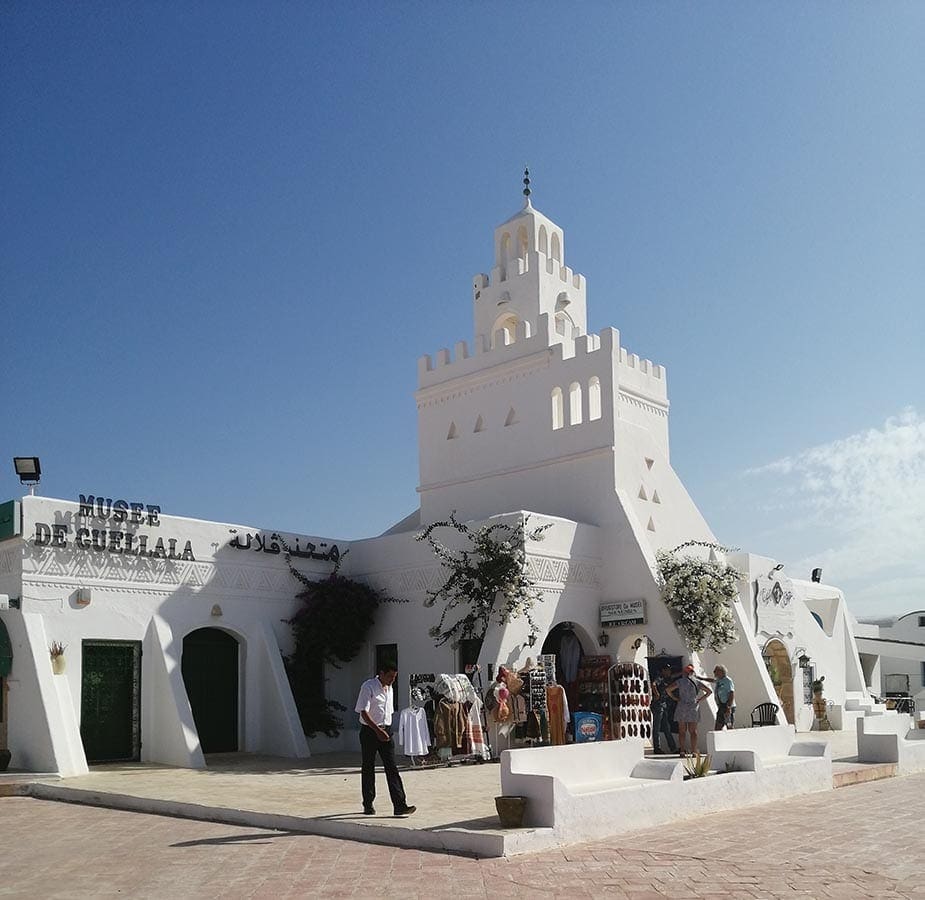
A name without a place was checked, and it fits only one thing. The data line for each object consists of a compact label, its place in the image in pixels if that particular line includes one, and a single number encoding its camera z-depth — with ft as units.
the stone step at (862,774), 44.39
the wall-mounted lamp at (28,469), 54.49
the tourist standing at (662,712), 56.90
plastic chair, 61.11
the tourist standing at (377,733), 33.27
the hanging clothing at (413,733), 52.26
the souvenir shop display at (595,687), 59.98
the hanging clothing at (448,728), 53.01
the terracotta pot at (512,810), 29.55
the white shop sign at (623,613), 62.90
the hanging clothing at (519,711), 54.29
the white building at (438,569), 54.08
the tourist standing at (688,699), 51.90
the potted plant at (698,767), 37.24
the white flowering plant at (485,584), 58.75
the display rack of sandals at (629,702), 59.52
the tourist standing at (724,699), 53.88
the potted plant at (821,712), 76.89
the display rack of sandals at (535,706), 54.39
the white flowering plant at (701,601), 60.70
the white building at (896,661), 118.11
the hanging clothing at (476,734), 53.52
